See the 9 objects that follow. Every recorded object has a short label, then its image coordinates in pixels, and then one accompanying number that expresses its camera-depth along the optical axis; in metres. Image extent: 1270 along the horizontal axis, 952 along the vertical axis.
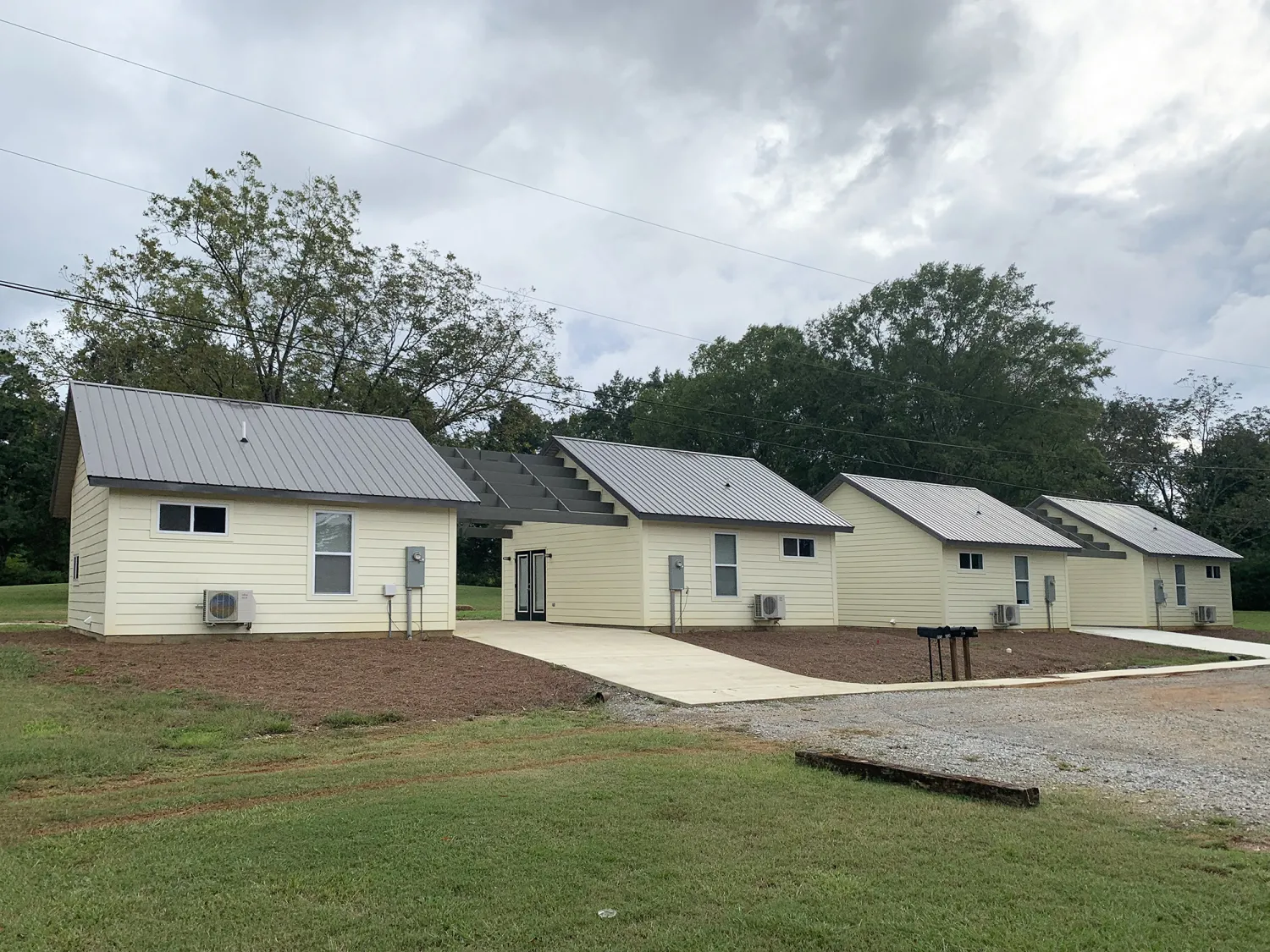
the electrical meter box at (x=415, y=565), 17.27
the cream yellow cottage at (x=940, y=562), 26.39
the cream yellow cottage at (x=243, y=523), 15.08
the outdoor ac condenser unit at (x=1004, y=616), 26.70
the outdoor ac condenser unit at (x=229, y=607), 15.20
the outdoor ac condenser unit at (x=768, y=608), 22.02
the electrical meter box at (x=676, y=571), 21.22
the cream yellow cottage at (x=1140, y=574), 32.62
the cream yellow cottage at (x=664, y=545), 21.31
